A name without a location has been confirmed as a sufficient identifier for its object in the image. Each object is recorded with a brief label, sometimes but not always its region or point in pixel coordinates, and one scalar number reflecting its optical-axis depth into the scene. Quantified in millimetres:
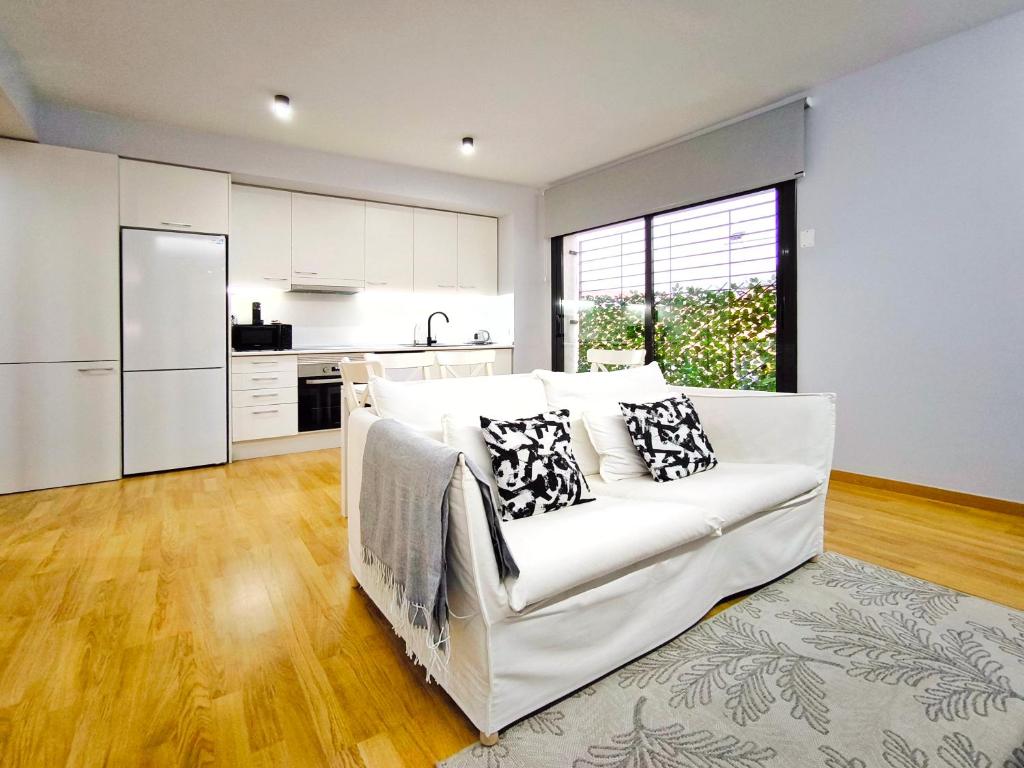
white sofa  1345
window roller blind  3746
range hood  4922
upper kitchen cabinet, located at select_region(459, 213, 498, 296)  5746
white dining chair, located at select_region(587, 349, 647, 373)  3845
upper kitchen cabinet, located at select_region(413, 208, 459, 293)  5461
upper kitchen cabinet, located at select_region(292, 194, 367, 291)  4824
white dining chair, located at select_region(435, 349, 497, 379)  3580
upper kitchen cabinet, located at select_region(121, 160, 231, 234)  3871
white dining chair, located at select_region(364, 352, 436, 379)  2997
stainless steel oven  4715
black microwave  4516
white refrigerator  3902
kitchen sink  5625
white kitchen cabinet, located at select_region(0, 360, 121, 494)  3553
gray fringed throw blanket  1335
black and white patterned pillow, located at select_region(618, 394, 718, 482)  2176
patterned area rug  1302
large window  3912
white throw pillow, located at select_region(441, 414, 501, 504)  1816
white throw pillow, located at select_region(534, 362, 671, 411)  2373
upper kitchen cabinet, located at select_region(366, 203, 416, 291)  5188
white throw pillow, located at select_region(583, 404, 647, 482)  2215
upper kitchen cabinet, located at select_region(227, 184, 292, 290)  4566
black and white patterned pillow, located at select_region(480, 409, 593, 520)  1748
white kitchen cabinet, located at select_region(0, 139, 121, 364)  3506
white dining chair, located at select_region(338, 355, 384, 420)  2398
